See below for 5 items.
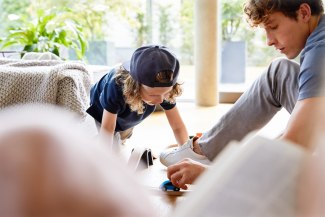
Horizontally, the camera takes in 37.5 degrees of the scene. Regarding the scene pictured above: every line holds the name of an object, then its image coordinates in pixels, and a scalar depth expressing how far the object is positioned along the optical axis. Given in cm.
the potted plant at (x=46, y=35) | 355
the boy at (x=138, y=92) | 179
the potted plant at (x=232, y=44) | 457
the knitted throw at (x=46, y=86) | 190
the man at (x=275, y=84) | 118
